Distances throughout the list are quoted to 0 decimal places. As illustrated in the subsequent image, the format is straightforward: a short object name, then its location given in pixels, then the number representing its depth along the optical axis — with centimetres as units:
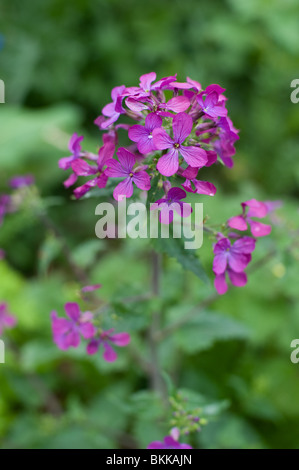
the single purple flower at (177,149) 45
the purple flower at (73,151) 49
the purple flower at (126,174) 46
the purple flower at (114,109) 47
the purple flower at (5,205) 55
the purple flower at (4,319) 61
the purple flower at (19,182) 57
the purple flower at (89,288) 51
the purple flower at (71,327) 51
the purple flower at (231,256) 47
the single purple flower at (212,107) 46
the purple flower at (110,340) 51
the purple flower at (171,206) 46
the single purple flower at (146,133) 45
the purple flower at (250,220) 48
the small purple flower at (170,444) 49
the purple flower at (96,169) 47
